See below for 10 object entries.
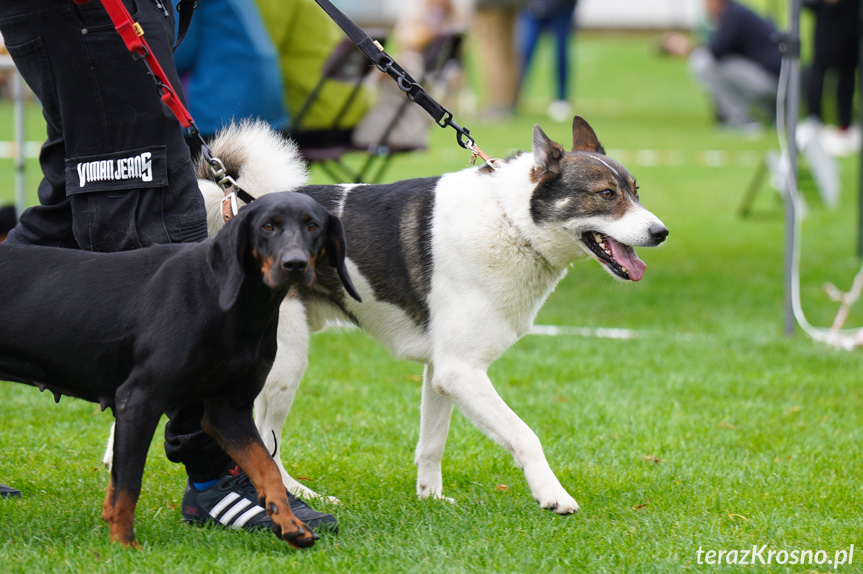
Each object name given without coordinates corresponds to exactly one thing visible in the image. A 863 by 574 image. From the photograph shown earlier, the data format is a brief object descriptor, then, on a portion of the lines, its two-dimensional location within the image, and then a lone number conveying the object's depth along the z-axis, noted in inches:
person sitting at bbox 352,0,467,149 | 594.9
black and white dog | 285.1
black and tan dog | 223.3
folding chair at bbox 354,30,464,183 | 573.6
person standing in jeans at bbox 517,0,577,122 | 1506.2
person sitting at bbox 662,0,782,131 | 1041.5
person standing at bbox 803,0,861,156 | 1163.9
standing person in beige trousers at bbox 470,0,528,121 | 1615.4
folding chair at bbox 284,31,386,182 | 562.9
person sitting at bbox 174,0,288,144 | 508.7
